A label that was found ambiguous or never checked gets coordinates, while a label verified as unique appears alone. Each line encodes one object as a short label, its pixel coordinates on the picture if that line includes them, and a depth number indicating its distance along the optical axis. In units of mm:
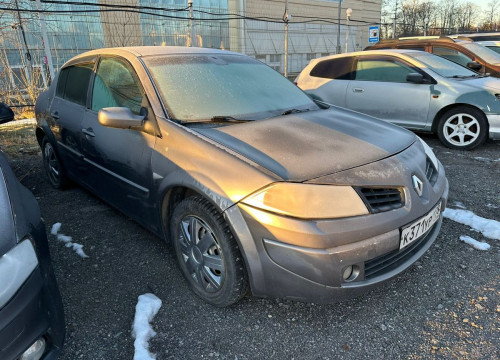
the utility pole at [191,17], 12938
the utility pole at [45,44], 9547
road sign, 15852
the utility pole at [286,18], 16797
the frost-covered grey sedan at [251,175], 1831
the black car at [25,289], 1342
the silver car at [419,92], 5300
